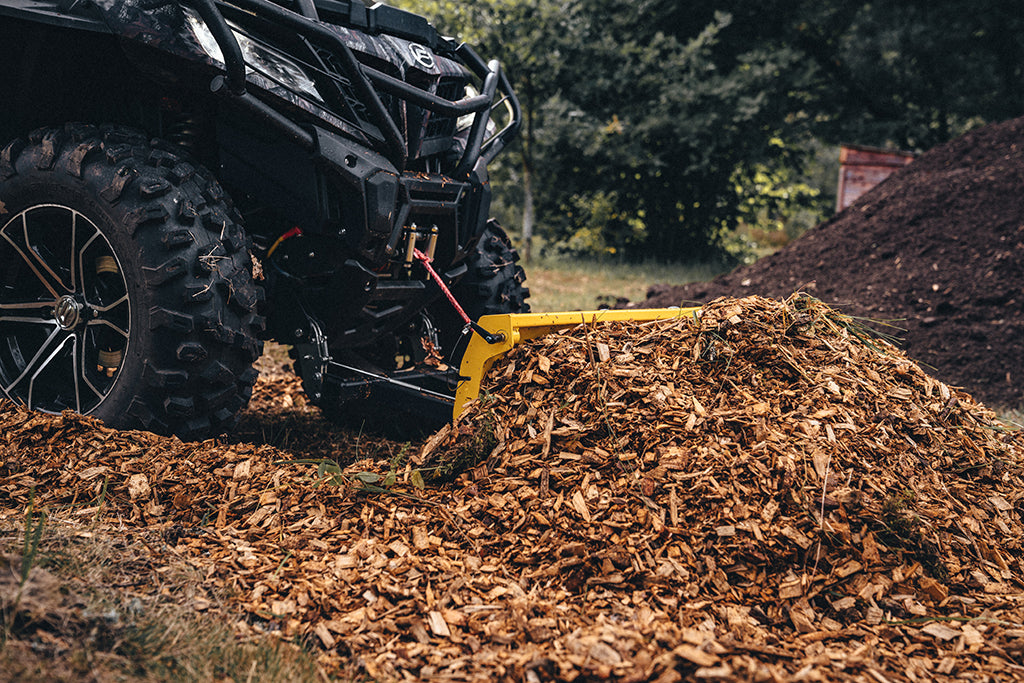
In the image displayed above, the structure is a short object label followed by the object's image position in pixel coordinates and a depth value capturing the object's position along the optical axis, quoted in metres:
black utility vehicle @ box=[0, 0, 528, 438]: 2.52
